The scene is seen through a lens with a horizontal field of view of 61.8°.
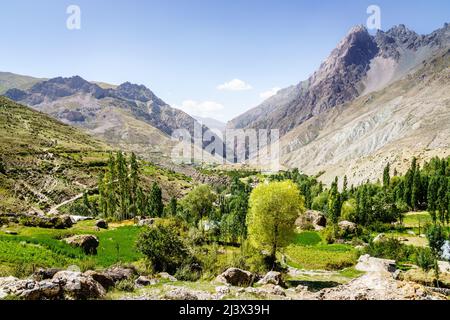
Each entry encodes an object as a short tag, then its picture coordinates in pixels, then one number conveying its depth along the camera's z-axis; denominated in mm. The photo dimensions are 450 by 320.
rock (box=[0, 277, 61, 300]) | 15945
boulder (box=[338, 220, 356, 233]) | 98500
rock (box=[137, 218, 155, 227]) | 73988
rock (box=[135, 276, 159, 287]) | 24953
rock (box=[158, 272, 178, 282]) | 29609
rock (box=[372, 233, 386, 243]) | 77062
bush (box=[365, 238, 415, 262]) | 68062
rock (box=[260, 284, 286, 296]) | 20994
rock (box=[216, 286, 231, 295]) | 20098
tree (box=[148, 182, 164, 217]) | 112438
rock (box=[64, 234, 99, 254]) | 42128
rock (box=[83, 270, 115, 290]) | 21391
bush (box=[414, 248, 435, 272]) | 53312
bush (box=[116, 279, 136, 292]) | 21328
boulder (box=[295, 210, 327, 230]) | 106750
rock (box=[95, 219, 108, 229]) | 67525
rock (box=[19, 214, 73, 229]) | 57250
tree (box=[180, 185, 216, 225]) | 90750
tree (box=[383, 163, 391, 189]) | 159750
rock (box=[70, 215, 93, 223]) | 75125
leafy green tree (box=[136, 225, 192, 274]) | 35000
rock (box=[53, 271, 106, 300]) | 17250
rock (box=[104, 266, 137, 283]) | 25127
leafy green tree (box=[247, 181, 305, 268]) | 46219
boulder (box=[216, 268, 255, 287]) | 29464
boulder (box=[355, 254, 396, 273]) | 55344
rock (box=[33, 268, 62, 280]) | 21031
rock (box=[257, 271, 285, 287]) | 31961
